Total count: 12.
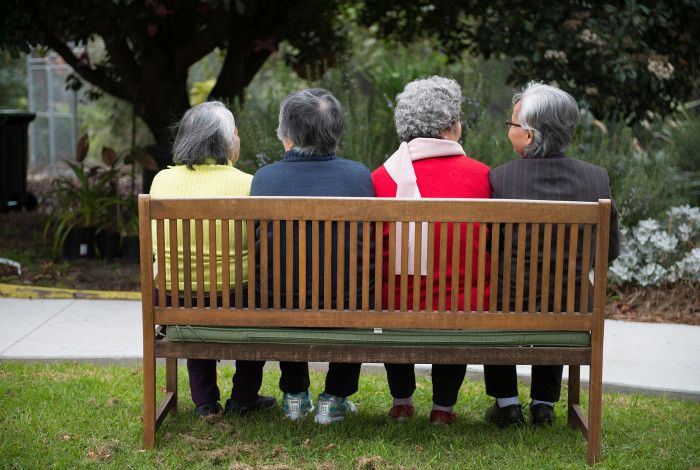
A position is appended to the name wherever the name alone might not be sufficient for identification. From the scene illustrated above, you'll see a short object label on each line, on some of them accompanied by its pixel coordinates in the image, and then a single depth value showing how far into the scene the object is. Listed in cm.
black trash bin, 2236
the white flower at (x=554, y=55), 1364
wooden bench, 703
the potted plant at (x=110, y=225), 1608
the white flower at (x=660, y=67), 1370
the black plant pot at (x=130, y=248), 1595
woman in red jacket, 758
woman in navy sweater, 747
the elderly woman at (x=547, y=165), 757
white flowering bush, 1318
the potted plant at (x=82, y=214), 1614
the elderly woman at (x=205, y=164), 775
